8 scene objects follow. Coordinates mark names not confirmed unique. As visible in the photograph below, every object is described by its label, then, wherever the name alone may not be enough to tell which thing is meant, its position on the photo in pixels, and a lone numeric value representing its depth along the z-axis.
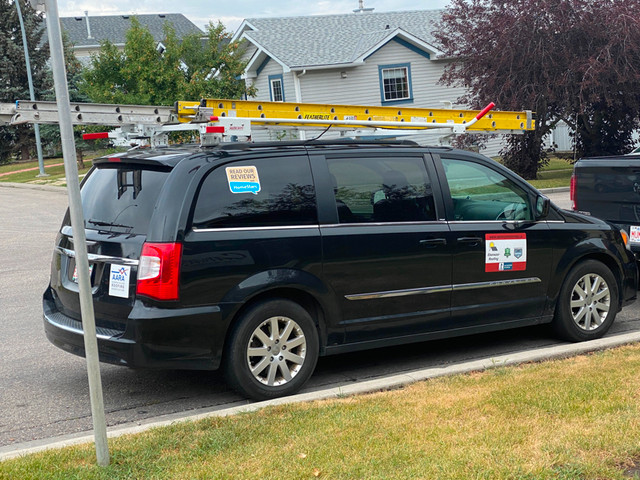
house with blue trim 31.81
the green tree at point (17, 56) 43.34
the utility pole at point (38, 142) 32.28
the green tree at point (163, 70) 28.64
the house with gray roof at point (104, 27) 66.88
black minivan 5.13
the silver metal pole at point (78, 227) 3.49
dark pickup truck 8.38
